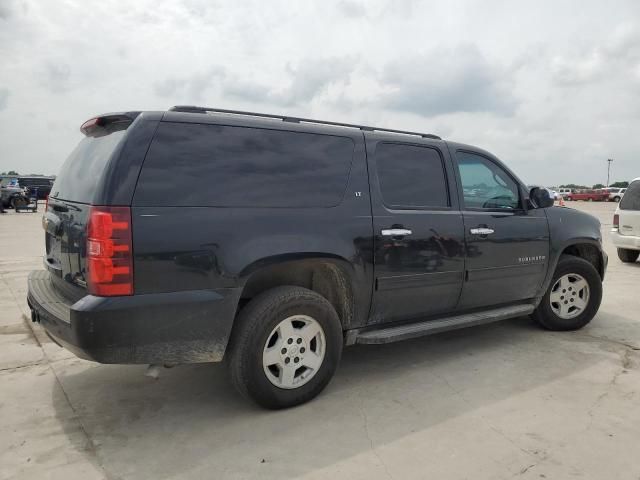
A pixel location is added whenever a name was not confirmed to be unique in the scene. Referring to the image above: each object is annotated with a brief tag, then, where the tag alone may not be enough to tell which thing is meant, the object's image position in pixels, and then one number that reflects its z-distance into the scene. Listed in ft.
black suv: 9.09
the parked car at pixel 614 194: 158.51
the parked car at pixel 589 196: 163.63
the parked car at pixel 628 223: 30.53
